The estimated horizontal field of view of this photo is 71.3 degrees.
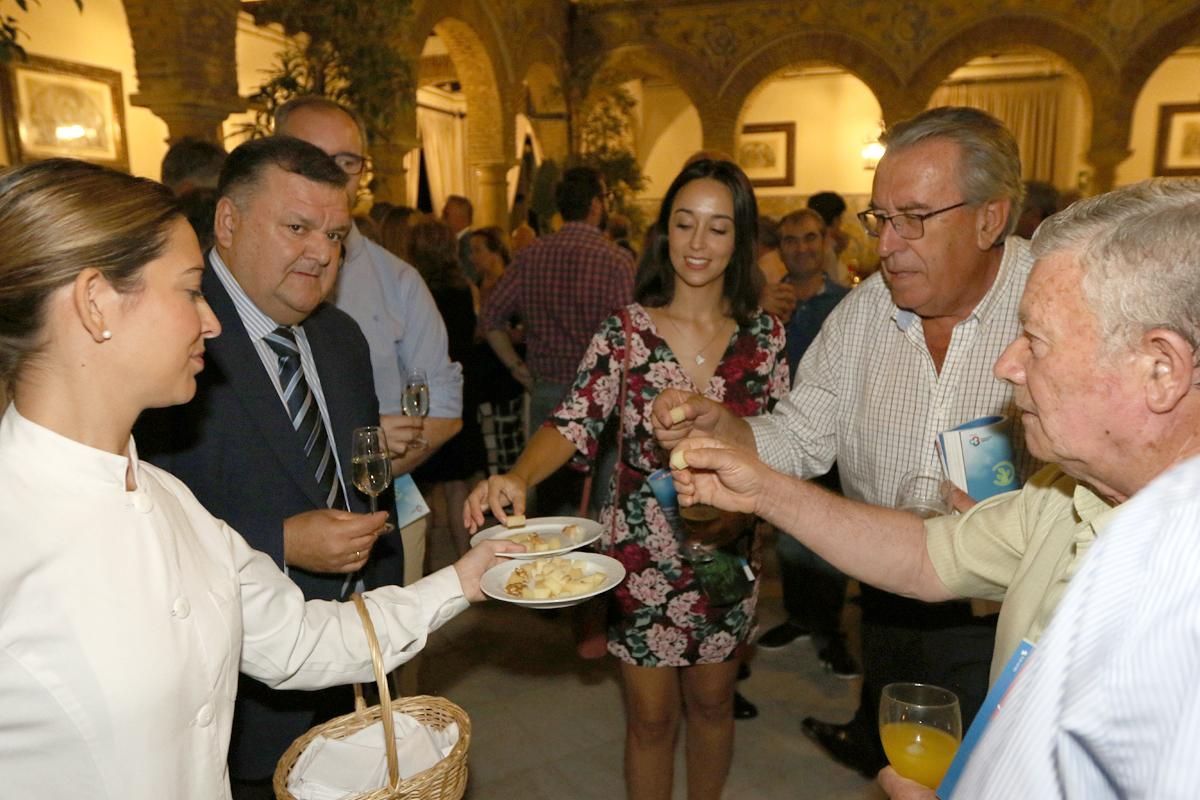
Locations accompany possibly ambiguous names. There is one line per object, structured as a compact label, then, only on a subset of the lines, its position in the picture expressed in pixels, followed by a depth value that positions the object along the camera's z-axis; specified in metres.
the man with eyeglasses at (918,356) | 2.22
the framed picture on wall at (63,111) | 7.20
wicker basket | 1.42
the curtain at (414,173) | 13.49
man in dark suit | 1.90
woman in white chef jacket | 1.18
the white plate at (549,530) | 2.07
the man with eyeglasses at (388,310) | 2.95
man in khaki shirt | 1.12
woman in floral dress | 2.64
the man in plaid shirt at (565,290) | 4.88
